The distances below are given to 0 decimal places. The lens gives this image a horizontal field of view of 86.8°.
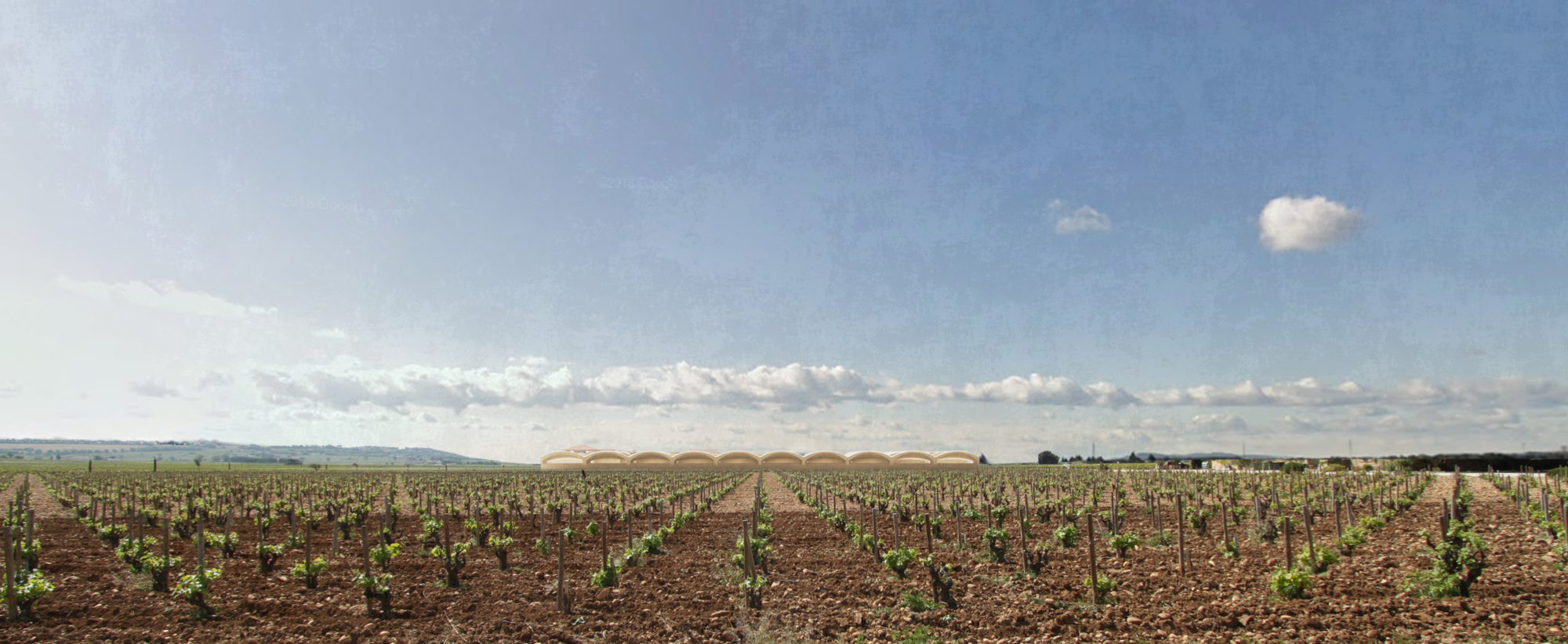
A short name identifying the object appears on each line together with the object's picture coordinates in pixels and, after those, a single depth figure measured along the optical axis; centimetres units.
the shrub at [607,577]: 1569
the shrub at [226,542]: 1988
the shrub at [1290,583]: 1262
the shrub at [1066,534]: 1925
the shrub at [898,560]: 1586
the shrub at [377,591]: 1375
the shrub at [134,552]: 1673
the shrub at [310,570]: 1569
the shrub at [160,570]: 1506
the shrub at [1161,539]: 2139
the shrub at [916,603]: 1367
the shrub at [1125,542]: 1756
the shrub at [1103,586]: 1379
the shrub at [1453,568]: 1207
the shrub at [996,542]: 1825
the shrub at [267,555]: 1733
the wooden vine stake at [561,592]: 1398
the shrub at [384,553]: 1713
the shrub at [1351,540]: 1736
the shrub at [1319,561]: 1453
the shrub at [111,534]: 2139
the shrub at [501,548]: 1841
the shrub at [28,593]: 1327
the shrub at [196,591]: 1352
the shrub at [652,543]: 2025
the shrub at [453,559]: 1631
